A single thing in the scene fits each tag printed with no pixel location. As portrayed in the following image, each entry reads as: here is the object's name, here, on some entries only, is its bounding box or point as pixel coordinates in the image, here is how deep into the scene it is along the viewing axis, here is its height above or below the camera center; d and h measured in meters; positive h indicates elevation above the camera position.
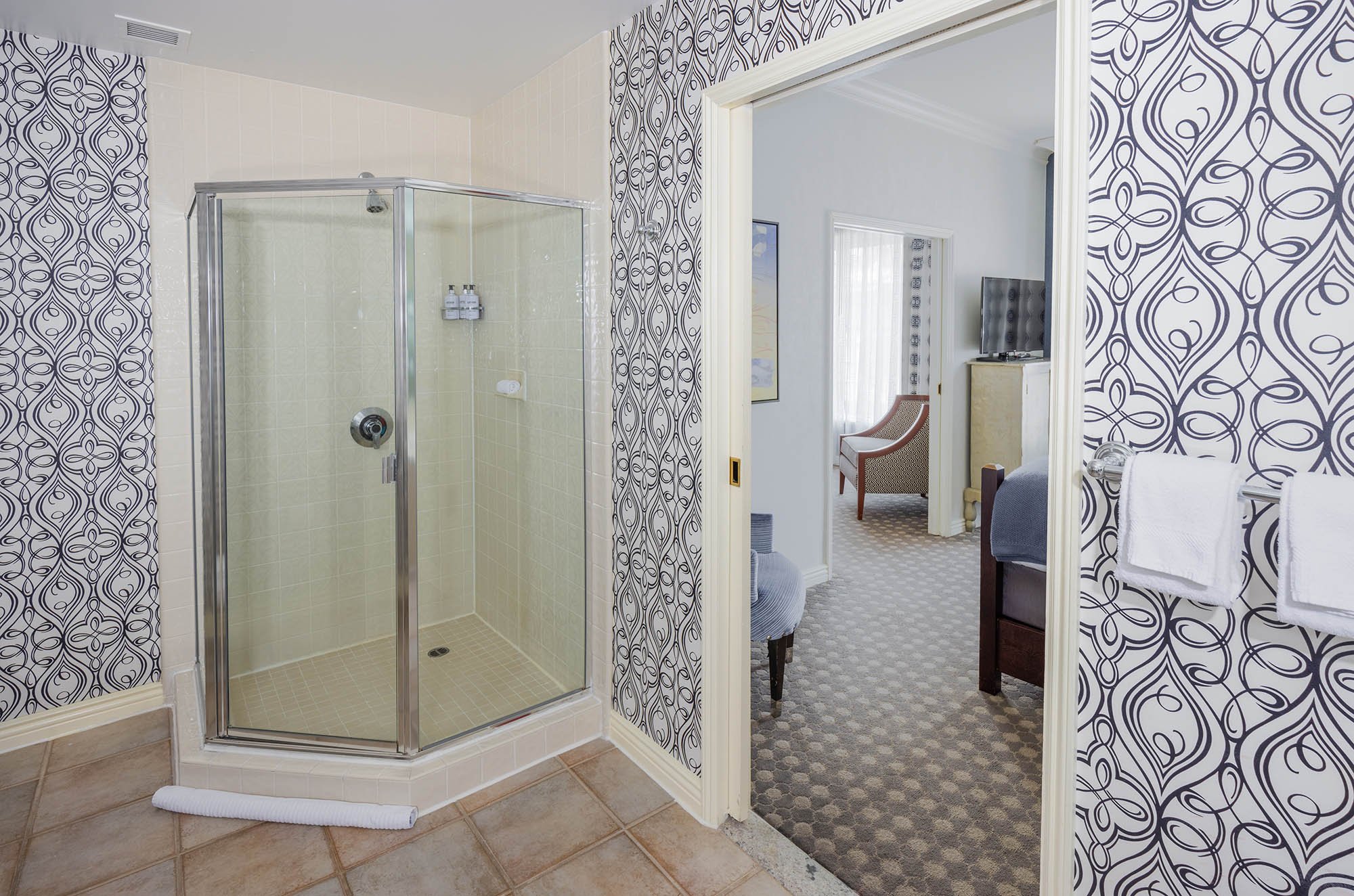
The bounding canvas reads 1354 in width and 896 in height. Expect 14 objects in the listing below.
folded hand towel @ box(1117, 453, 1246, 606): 1.07 -0.18
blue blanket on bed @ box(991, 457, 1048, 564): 2.54 -0.40
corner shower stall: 2.25 -0.15
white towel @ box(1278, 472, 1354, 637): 0.96 -0.19
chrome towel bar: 1.22 -0.10
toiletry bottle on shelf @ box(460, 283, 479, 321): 2.48 +0.31
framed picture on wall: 3.62 +0.42
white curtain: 6.56 +0.65
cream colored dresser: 4.84 -0.11
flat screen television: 5.04 +0.56
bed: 2.57 -0.62
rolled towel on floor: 2.08 -1.13
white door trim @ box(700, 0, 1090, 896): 1.26 +0.04
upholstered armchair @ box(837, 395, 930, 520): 5.70 -0.50
